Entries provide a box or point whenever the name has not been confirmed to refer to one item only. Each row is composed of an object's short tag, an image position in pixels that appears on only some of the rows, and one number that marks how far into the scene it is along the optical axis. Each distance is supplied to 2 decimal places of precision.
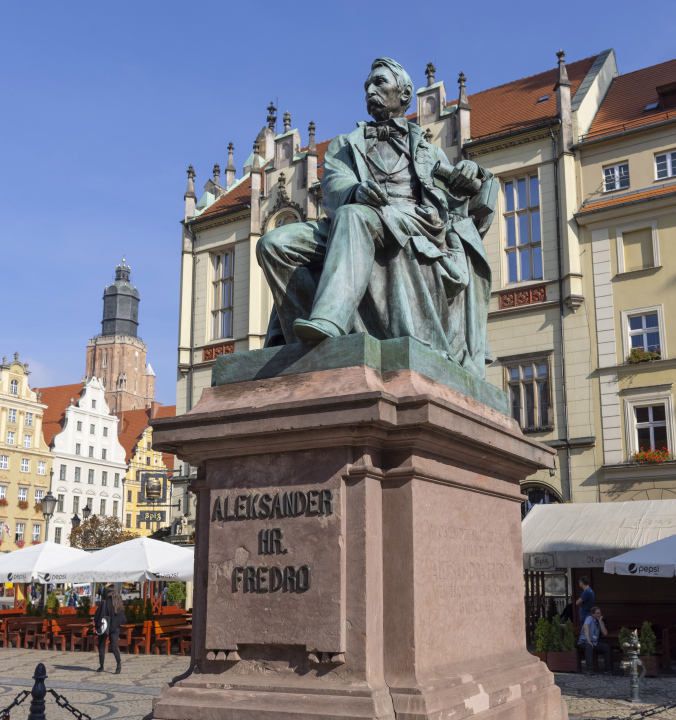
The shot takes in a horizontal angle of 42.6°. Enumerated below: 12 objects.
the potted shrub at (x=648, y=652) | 11.88
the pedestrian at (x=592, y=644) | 12.57
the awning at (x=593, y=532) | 15.47
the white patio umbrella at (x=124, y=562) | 17.72
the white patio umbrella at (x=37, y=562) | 19.36
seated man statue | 4.08
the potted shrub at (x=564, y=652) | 12.42
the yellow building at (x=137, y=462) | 68.38
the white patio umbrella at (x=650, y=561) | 12.26
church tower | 121.81
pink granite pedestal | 3.35
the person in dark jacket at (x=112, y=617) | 13.22
